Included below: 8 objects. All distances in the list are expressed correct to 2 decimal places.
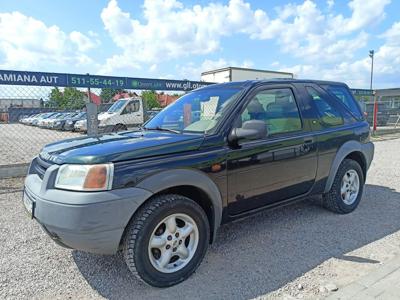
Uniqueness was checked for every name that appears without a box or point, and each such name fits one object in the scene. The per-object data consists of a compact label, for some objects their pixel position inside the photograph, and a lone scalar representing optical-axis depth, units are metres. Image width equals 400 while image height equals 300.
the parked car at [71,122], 17.50
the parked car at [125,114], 14.71
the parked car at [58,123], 21.09
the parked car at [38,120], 19.01
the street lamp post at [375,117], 15.47
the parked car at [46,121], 22.36
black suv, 2.55
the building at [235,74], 19.62
